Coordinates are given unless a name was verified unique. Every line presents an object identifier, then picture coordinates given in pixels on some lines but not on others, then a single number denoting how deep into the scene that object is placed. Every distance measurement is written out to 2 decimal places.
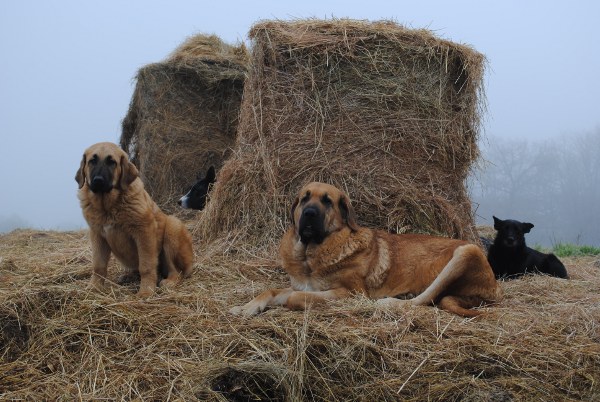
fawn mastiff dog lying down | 4.74
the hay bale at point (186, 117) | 10.81
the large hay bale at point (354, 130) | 6.36
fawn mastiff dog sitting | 4.86
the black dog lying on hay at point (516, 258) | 6.86
